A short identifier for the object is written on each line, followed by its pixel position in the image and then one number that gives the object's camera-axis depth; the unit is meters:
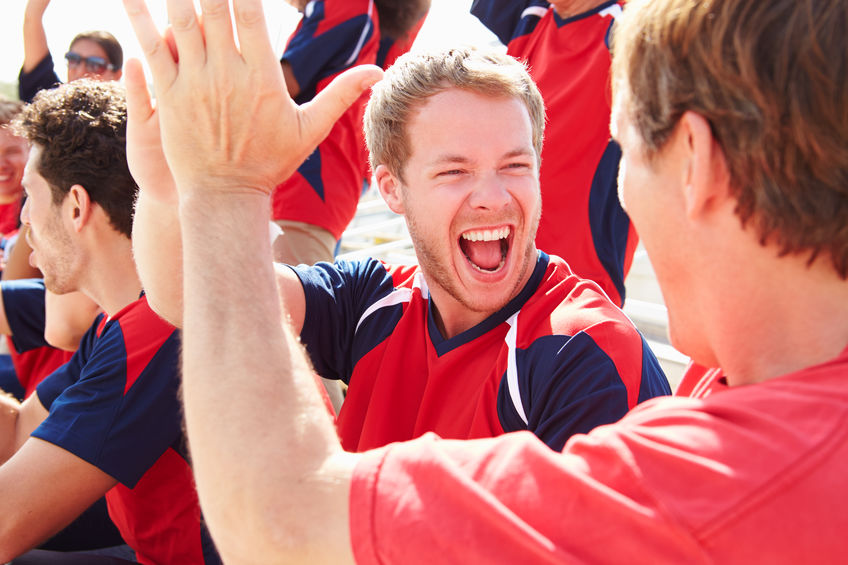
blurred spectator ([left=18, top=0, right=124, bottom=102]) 4.10
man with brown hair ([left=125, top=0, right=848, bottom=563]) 0.70
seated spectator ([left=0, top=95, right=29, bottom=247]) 3.71
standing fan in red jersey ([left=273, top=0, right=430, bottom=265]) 2.89
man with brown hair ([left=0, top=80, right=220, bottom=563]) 1.65
